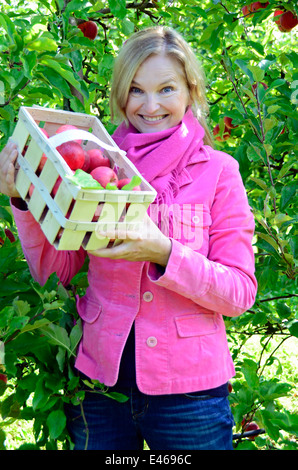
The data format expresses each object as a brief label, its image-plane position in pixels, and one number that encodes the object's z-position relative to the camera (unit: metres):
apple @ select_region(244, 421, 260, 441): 2.24
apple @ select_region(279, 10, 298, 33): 2.44
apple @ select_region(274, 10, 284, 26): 2.54
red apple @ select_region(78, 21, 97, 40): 2.41
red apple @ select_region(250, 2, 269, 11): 2.35
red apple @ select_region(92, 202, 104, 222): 1.18
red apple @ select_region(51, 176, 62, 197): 1.22
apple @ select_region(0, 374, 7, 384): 1.56
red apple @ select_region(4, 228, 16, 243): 1.90
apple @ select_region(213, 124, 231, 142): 2.57
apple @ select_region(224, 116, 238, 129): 2.49
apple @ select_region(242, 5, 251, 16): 2.44
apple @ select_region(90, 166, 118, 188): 1.23
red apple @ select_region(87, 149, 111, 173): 1.36
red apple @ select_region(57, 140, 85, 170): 1.27
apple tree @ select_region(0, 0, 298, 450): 1.45
